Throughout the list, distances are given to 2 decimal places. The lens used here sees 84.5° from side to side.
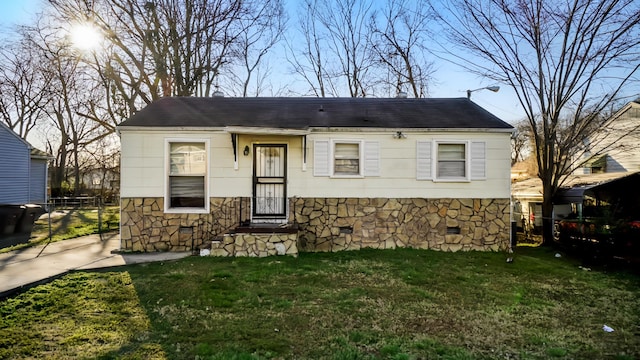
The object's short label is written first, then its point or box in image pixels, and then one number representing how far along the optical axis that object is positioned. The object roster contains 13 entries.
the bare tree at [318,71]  21.23
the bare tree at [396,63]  19.78
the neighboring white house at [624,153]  15.23
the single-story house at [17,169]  17.25
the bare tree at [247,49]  18.90
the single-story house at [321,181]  8.91
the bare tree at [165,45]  16.70
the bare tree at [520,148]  32.12
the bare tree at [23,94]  23.44
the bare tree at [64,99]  16.19
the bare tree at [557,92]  10.58
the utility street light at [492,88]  11.51
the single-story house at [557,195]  11.66
